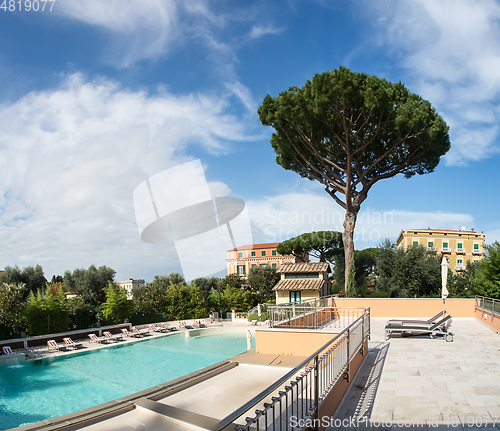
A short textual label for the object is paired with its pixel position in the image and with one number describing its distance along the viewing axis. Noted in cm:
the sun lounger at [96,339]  1865
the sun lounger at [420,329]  962
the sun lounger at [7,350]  1558
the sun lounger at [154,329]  2198
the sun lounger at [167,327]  2268
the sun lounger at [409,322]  1009
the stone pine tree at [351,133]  1719
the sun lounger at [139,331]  2091
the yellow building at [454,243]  4834
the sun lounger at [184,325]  2355
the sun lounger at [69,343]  1739
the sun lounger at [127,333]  2047
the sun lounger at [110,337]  1930
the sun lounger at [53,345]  1671
